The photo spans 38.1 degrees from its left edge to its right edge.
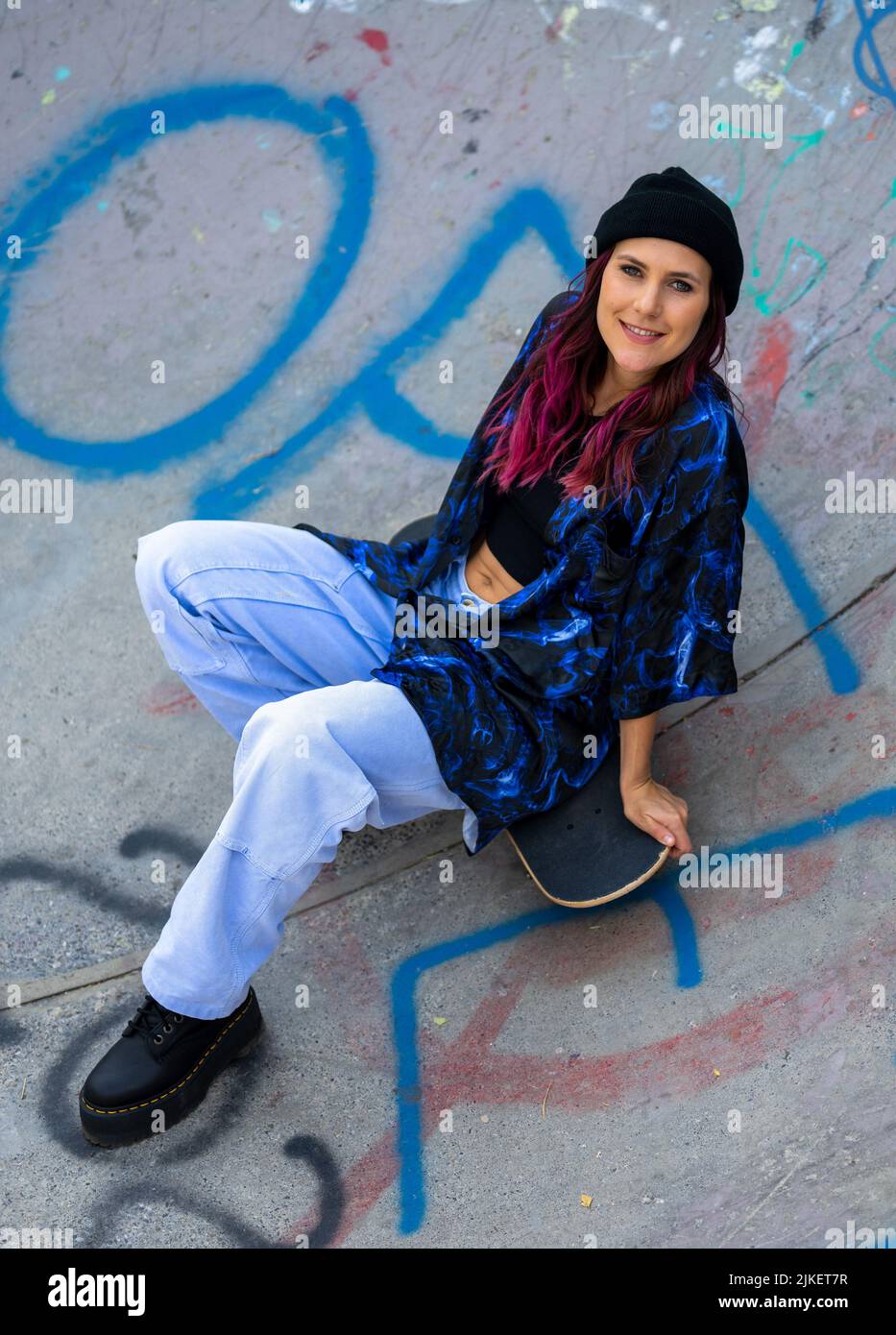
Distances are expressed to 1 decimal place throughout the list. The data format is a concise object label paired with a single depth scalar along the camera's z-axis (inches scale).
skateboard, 109.7
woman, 98.5
